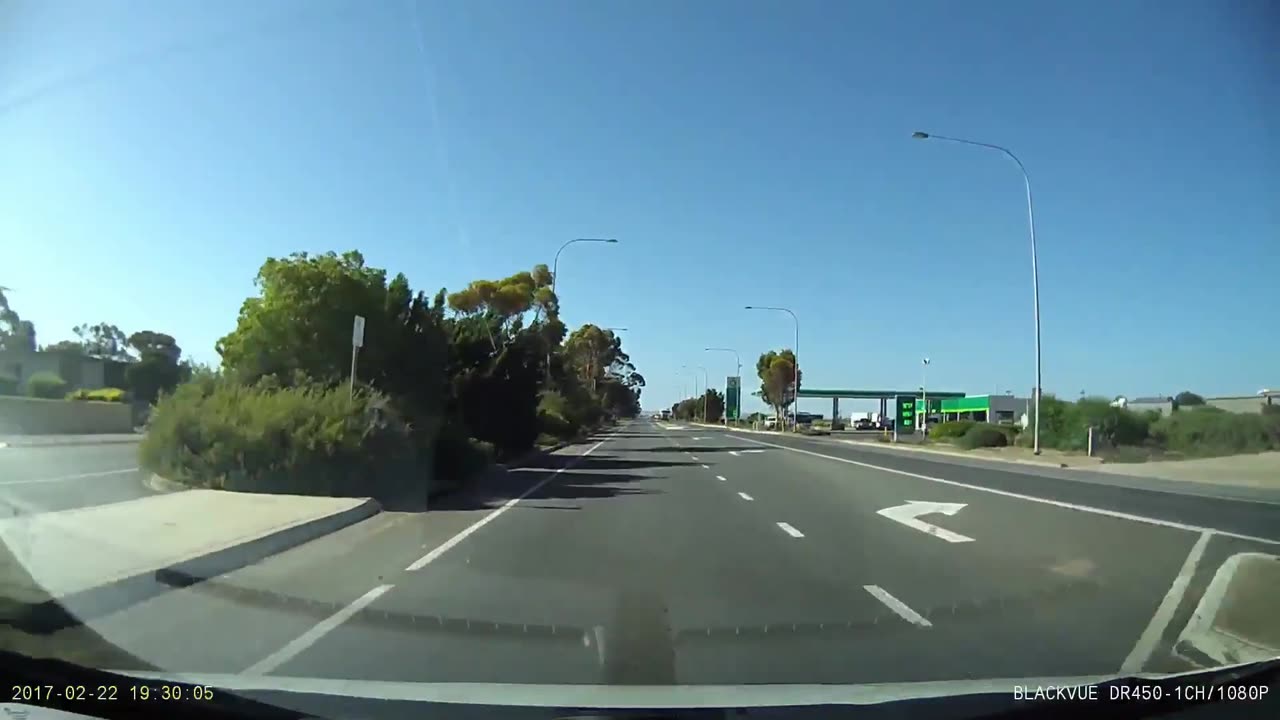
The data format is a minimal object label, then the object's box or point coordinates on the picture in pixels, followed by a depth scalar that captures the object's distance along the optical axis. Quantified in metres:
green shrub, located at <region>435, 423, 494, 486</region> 23.41
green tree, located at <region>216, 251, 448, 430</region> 24.09
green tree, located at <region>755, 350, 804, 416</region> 120.53
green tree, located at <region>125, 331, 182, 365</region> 98.62
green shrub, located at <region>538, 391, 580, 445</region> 49.78
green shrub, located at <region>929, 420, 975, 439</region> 68.74
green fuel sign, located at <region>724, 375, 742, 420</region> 119.12
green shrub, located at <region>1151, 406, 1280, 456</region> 43.22
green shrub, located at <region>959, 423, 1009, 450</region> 55.59
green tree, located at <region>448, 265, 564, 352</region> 57.66
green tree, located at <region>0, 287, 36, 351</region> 47.44
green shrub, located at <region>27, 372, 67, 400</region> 55.75
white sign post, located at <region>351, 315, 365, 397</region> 18.56
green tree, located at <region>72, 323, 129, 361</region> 95.12
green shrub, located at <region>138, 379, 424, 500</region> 18.17
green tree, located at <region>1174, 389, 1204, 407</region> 85.34
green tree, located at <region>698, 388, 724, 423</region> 174.38
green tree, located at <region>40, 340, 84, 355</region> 70.03
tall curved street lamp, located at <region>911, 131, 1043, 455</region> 38.95
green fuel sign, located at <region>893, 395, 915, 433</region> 82.00
